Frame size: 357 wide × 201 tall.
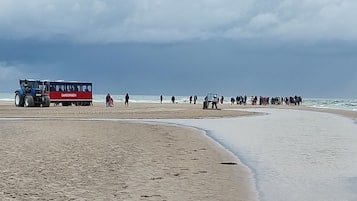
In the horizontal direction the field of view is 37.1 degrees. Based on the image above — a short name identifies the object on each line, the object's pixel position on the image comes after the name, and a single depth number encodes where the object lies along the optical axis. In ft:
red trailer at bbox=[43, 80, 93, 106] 198.97
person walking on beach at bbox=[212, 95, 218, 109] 204.32
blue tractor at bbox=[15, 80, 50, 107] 184.34
